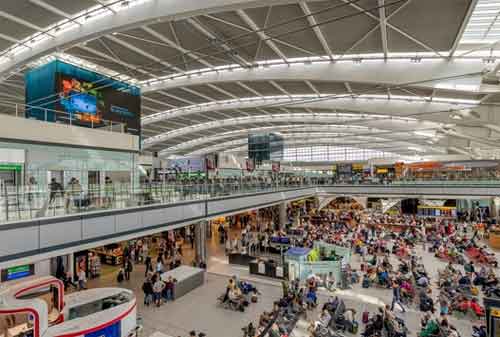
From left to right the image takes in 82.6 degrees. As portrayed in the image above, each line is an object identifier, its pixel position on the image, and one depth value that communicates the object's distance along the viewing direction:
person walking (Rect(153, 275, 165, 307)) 11.55
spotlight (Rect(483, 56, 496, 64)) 12.91
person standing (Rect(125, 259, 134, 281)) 14.34
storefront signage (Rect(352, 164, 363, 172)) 39.91
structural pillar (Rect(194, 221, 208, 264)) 15.84
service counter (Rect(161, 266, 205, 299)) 12.43
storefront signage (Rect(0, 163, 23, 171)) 11.98
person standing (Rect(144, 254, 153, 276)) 14.77
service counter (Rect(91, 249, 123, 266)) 17.11
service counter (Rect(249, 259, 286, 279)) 15.04
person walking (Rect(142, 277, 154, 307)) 11.64
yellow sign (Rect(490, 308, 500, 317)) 8.50
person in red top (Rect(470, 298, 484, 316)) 10.70
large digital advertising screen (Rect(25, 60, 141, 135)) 15.73
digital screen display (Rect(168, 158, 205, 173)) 22.09
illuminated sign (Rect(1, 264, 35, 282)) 11.80
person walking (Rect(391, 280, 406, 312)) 11.39
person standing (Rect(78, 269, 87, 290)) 12.81
